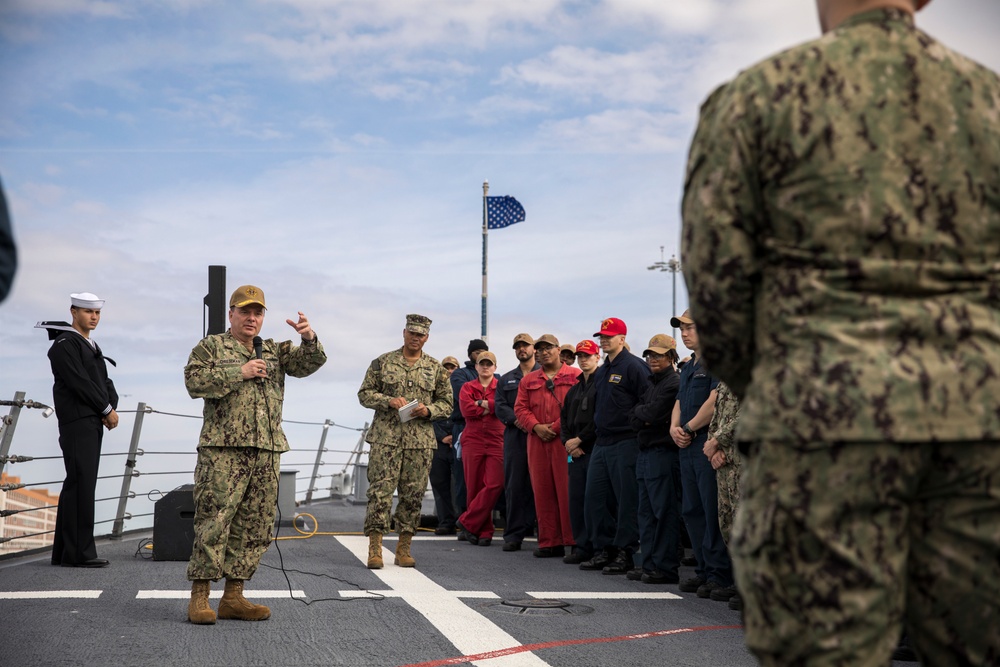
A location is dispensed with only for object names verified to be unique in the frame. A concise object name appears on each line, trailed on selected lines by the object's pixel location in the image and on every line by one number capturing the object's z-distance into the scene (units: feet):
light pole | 153.82
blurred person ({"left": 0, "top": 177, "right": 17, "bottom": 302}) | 7.39
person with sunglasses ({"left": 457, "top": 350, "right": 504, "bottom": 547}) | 42.78
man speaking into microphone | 22.33
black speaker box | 32.42
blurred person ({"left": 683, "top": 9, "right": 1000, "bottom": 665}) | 6.98
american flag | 95.45
